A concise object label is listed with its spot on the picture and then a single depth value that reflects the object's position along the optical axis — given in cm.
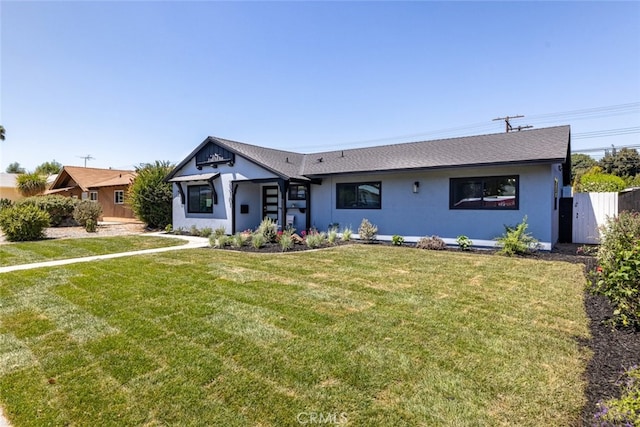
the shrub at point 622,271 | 394
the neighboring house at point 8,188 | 3772
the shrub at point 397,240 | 1167
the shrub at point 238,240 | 1175
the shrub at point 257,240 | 1129
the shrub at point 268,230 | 1247
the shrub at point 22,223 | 1334
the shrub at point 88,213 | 1706
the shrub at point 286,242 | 1093
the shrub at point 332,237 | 1185
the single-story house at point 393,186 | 1023
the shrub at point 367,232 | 1228
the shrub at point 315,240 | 1134
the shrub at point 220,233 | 1291
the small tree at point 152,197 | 1895
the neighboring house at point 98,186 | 2634
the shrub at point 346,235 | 1266
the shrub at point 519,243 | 930
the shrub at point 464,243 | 1062
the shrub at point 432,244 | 1079
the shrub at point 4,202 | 2461
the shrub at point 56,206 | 1929
